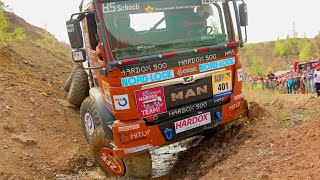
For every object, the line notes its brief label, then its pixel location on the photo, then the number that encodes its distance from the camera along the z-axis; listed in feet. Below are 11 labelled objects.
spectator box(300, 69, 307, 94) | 34.79
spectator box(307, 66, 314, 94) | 32.48
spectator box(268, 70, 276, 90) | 42.95
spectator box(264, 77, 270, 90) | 42.45
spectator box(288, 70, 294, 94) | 36.10
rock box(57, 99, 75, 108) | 21.36
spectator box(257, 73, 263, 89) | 45.06
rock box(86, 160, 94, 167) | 16.54
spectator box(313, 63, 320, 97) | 25.67
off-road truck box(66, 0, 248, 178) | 12.01
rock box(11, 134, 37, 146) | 16.70
